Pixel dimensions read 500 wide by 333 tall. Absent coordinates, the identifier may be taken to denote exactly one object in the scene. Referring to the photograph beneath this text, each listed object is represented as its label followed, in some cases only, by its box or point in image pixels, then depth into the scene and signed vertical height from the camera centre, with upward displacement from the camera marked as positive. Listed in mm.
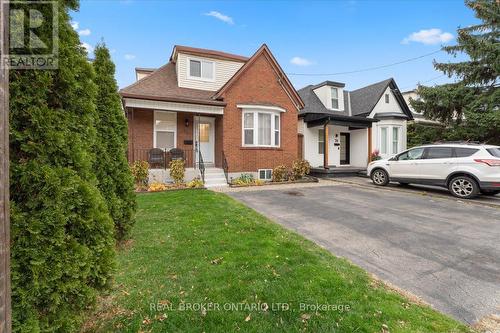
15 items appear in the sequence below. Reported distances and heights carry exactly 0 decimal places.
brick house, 11539 +2350
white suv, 8211 -147
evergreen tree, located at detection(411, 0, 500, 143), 14767 +5166
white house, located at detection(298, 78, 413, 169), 15992 +2503
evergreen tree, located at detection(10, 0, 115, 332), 1719 -310
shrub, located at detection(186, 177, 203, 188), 10288 -878
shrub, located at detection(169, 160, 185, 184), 10516 -345
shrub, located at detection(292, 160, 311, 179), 12938 -302
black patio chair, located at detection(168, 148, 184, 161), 11760 +447
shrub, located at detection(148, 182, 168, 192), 9508 -948
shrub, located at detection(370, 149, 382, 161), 16488 +563
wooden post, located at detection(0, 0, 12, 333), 1521 -241
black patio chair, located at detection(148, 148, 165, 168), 11383 +225
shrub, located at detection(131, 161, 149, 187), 9898 -370
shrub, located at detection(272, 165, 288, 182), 12534 -548
